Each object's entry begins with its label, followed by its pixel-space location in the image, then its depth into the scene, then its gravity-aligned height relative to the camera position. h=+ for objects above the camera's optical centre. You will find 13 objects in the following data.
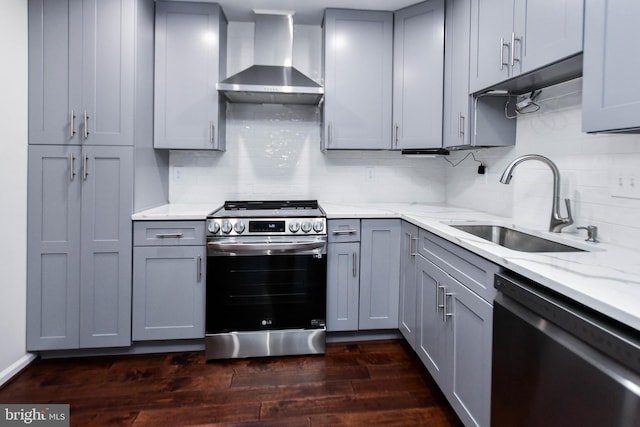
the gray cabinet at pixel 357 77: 2.73 +0.93
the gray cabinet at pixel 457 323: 1.41 -0.56
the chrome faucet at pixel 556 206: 1.78 -0.01
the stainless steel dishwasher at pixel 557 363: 0.82 -0.42
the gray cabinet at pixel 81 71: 2.18 +0.76
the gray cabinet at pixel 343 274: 2.50 -0.51
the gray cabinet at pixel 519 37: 1.41 +0.76
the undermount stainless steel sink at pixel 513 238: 1.71 -0.19
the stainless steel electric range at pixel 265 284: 2.33 -0.56
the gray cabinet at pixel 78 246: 2.21 -0.31
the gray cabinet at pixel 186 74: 2.56 +0.88
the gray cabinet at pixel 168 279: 2.32 -0.53
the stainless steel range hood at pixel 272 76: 2.55 +0.88
